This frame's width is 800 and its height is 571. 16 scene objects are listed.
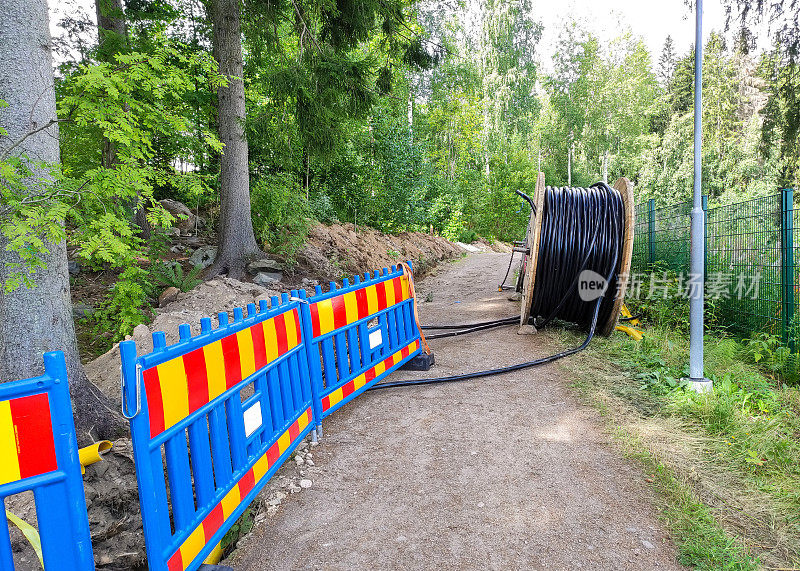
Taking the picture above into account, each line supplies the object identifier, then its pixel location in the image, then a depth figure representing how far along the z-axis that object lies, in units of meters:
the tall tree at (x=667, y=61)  48.80
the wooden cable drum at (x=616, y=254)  6.53
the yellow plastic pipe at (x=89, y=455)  3.07
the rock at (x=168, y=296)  8.23
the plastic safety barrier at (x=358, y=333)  4.16
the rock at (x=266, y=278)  9.13
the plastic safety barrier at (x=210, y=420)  2.06
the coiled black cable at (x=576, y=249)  6.70
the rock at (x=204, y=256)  10.39
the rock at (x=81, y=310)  7.68
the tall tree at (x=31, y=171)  3.34
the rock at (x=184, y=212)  12.70
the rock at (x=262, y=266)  9.55
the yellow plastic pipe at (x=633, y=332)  6.79
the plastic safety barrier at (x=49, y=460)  1.59
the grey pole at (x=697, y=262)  4.60
